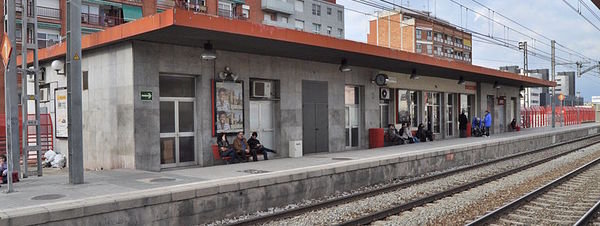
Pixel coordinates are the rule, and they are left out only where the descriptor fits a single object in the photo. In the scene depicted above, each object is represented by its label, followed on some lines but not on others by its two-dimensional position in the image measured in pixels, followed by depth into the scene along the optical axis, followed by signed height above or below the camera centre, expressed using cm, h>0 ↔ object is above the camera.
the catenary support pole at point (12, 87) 863 +53
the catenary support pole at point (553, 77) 3456 +227
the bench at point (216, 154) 1293 -119
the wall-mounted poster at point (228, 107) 1314 +12
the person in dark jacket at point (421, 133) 2161 -112
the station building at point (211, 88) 1138 +70
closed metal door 1592 -25
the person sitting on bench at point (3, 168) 984 -118
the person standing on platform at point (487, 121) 2428 -68
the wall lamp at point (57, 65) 1378 +142
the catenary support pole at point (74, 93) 913 +39
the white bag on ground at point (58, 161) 1425 -147
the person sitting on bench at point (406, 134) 2061 -110
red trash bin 1872 -111
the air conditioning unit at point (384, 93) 1958 +68
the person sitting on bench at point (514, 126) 3112 -122
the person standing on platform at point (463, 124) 2497 -84
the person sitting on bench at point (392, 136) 1994 -115
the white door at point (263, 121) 1457 -32
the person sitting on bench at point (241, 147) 1316 -101
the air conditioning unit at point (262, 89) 1429 +68
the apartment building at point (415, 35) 8209 +1334
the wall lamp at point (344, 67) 1650 +152
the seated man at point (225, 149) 1284 -104
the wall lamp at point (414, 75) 2062 +149
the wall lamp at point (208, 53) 1195 +150
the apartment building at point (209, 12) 4047 +1075
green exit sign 1147 +42
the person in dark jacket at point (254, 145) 1359 -100
